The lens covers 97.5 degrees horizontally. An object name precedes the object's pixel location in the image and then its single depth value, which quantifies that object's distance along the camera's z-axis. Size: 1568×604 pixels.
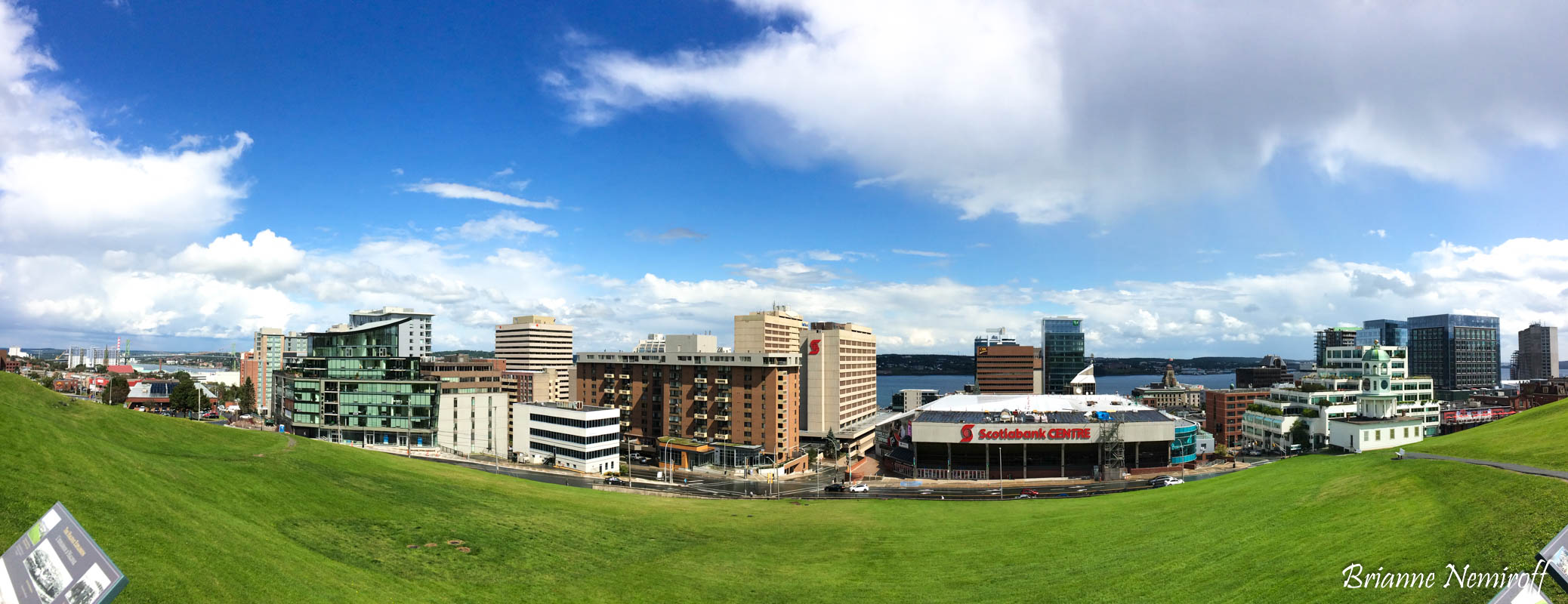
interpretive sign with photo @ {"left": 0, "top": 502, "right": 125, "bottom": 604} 15.41
